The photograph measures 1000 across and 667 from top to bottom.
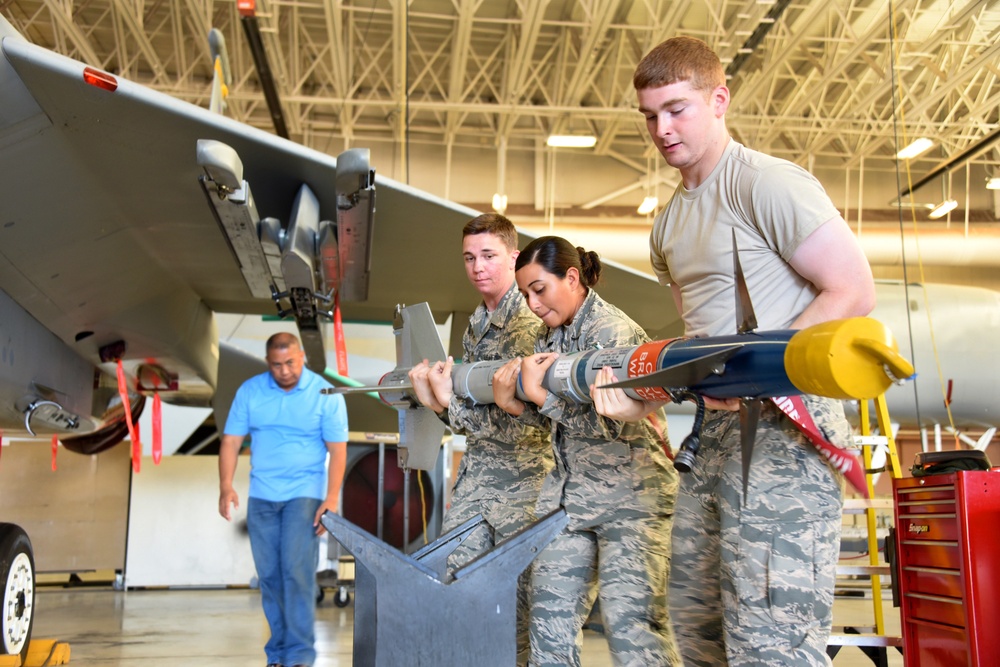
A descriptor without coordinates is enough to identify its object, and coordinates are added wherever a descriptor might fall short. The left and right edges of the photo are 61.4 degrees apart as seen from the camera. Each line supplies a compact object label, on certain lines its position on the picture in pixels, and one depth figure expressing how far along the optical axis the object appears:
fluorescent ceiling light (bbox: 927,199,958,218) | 10.21
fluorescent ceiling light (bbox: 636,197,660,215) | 16.14
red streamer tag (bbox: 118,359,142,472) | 5.72
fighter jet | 3.82
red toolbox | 2.89
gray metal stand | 1.82
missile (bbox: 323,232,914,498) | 1.54
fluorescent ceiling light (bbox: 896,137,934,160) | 12.86
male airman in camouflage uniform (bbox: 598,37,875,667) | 1.89
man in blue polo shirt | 4.34
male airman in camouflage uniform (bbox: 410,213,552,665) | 3.06
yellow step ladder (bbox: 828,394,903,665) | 3.68
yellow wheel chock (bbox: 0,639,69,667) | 4.59
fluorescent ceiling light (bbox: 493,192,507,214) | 15.27
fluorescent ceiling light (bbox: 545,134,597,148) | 14.04
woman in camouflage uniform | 2.49
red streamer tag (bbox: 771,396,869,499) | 1.90
